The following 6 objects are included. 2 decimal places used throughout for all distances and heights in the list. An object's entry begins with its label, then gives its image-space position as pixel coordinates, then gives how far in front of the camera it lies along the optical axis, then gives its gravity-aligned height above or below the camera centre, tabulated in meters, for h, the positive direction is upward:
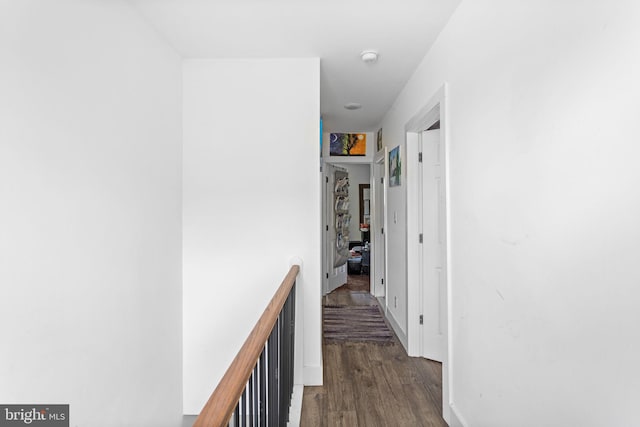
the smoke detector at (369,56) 2.49 +1.17
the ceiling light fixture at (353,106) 3.85 +1.25
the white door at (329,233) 5.38 -0.23
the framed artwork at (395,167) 3.58 +0.55
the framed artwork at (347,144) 5.23 +1.11
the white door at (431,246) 3.11 -0.24
